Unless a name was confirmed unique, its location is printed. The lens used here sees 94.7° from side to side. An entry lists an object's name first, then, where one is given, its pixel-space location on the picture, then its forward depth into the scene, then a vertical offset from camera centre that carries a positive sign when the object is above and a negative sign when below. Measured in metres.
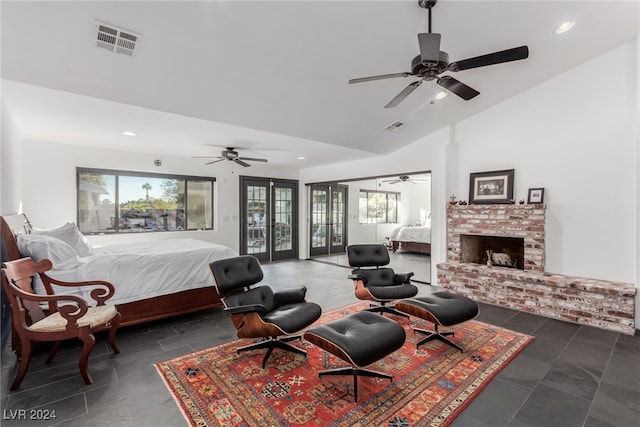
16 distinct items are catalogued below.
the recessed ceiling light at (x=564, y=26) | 2.86 +1.85
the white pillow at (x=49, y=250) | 2.83 -0.42
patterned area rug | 1.96 -1.37
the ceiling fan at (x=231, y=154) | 5.22 +0.98
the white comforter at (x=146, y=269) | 3.13 -0.69
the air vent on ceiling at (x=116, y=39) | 2.16 +1.30
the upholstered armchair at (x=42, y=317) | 2.28 -0.94
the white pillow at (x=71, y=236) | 3.24 -0.31
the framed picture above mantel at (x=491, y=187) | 4.54 +0.40
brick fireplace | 3.48 -0.87
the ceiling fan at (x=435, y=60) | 2.10 +1.16
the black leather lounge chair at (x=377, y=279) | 3.53 -0.90
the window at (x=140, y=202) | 5.40 +0.14
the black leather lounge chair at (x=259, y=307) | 2.50 -0.92
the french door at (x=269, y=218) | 7.46 -0.22
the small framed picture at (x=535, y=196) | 4.18 +0.24
